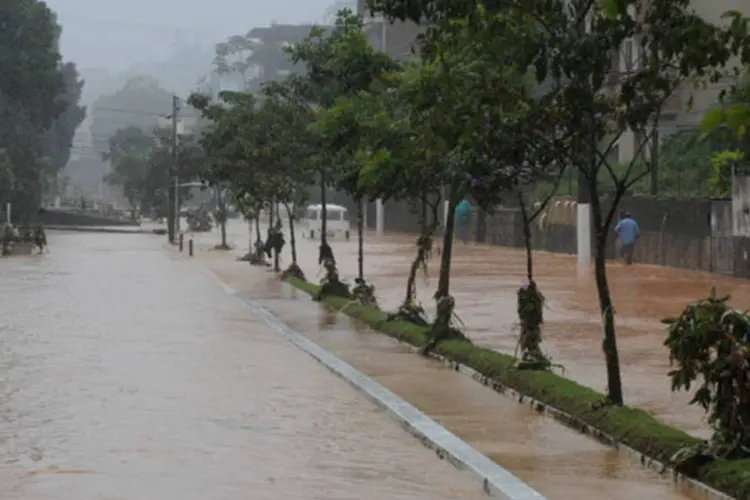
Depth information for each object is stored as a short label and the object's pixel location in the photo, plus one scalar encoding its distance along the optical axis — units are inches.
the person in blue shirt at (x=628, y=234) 1787.6
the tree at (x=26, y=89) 3479.3
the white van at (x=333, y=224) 3179.1
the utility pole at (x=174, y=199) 3196.4
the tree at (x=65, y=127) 5191.9
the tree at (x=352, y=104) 962.7
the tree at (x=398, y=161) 873.5
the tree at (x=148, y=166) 3506.4
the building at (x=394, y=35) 4192.9
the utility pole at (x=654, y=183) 1877.3
